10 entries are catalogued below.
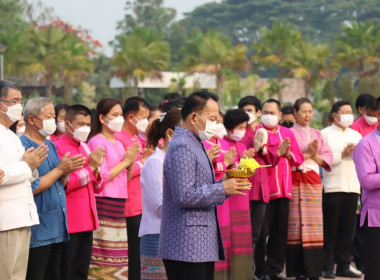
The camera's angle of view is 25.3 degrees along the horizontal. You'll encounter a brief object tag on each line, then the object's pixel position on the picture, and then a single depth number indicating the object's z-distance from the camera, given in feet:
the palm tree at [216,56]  187.83
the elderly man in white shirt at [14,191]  19.62
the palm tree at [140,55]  187.11
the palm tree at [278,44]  200.85
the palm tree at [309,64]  191.21
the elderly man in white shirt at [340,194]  32.50
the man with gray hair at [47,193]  21.36
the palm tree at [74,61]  170.19
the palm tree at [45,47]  165.78
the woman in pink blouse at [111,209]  25.31
